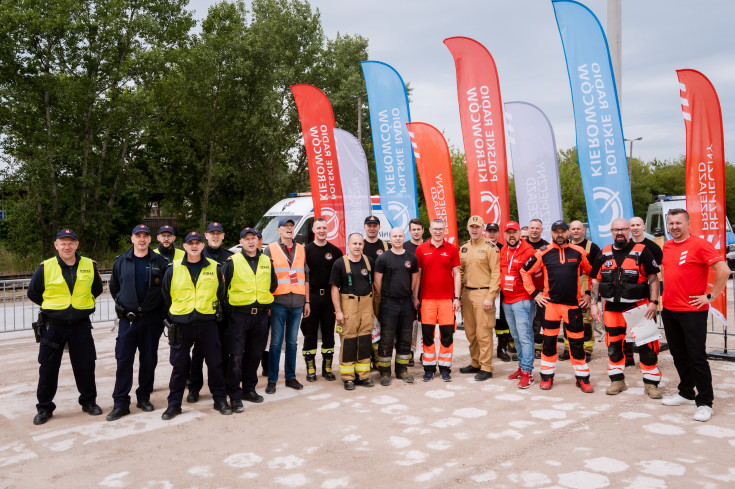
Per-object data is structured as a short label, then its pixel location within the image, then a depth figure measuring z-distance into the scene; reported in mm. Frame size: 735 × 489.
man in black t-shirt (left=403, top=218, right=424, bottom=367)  7137
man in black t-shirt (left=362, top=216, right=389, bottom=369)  6941
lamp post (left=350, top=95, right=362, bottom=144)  25853
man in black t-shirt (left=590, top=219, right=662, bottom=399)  5723
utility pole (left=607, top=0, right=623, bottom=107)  7949
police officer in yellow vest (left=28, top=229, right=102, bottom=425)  5238
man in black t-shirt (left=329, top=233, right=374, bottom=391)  6344
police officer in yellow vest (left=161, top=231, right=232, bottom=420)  5262
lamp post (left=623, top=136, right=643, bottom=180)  40156
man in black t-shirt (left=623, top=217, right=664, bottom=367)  5930
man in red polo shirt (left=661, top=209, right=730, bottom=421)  5188
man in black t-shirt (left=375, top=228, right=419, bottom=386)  6504
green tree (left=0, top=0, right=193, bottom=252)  19969
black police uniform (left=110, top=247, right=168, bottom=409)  5359
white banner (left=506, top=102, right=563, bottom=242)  8273
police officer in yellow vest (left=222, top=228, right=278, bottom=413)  5598
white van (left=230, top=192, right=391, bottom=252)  13389
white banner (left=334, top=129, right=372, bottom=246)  9688
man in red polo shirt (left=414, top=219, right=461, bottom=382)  6613
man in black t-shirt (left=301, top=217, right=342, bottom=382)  6625
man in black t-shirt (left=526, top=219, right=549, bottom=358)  7234
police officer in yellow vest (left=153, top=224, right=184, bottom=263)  5785
